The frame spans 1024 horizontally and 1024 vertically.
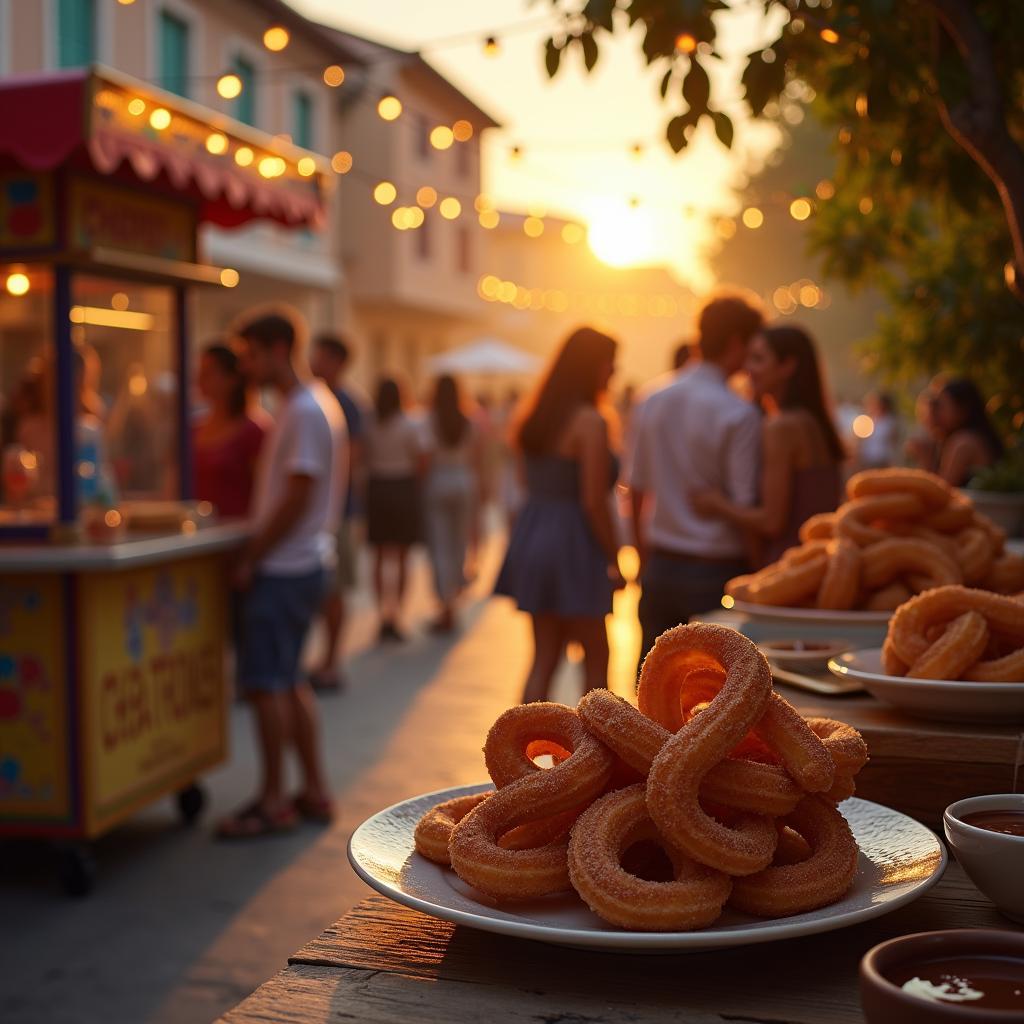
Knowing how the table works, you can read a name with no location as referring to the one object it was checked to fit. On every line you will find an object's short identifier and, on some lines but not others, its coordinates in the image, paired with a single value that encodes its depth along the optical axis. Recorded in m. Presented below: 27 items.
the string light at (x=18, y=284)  5.73
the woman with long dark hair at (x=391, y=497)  11.14
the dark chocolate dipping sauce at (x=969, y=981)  1.11
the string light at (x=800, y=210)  8.79
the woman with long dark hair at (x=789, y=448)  5.01
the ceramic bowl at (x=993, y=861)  1.42
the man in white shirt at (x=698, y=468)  5.22
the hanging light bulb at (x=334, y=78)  9.08
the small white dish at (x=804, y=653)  2.57
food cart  5.28
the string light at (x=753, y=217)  10.22
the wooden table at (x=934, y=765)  2.01
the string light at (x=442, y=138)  10.16
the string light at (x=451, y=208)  12.98
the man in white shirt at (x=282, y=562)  5.86
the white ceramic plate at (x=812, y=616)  2.84
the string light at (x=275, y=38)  8.16
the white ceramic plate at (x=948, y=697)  2.02
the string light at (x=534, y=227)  14.34
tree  3.10
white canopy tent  25.89
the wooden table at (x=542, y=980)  1.30
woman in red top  7.05
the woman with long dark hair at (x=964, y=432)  7.50
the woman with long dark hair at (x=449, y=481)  11.84
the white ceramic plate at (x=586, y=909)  1.33
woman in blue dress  5.82
